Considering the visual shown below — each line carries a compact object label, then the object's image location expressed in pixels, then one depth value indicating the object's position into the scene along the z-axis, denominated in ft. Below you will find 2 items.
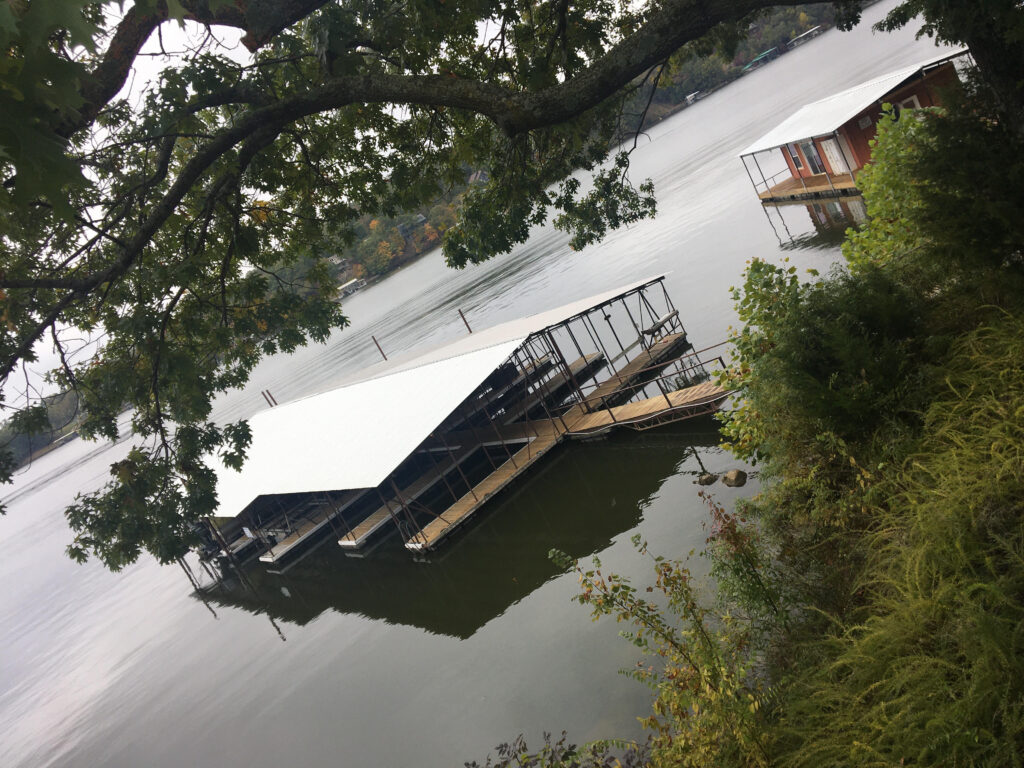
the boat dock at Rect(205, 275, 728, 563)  66.90
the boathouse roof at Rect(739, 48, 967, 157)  92.99
